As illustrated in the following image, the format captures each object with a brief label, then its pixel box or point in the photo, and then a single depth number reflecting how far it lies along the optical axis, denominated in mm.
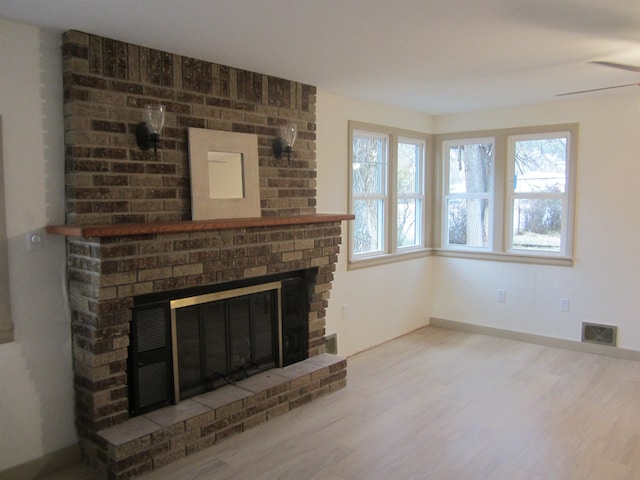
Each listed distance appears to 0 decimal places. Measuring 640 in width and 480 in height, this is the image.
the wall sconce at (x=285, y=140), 3762
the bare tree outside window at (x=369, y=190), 4875
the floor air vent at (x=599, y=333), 4762
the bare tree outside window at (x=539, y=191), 5023
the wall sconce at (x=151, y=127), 2906
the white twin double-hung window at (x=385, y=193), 4867
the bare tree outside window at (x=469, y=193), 5520
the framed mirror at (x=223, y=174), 3238
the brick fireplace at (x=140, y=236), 2719
